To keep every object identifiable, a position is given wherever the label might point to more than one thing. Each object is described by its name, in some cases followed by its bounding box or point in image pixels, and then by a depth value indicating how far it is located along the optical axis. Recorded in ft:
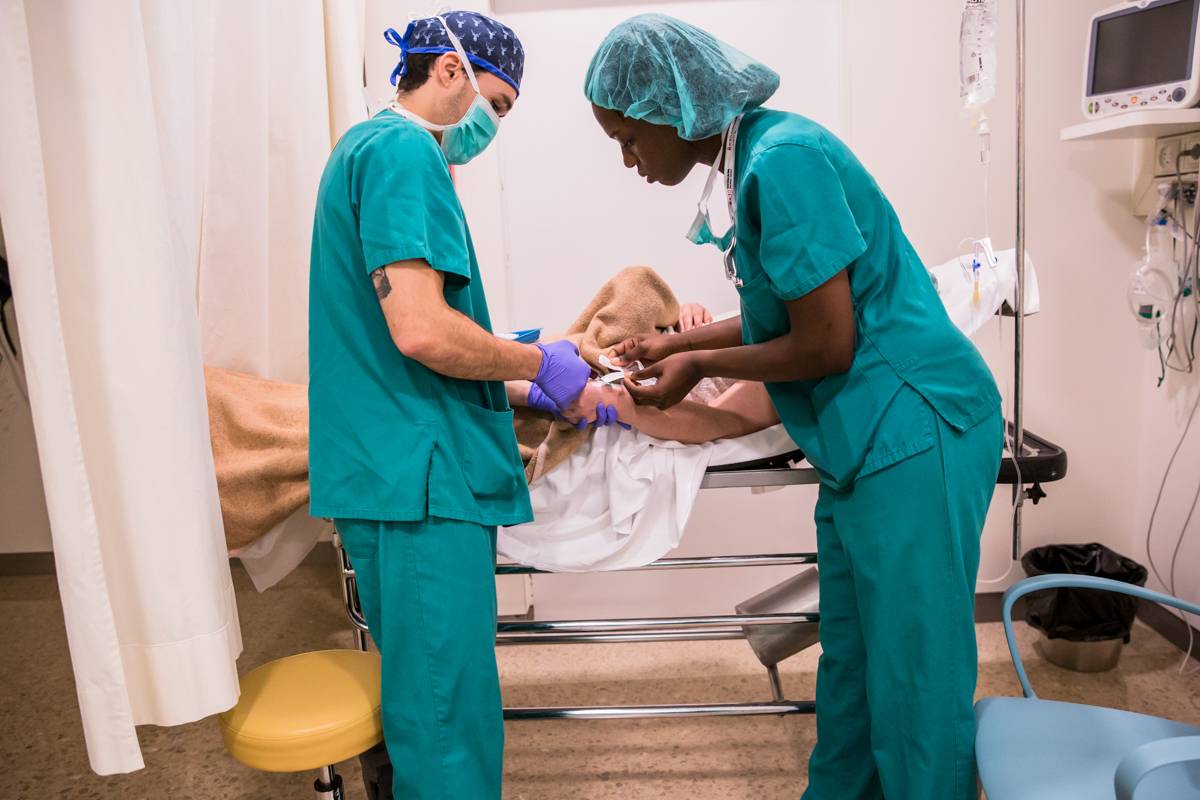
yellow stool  4.40
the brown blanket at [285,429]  5.31
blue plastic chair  3.58
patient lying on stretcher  5.43
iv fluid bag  5.82
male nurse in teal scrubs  4.00
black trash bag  7.38
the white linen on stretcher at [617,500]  5.42
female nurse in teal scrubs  4.25
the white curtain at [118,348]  3.55
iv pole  5.58
